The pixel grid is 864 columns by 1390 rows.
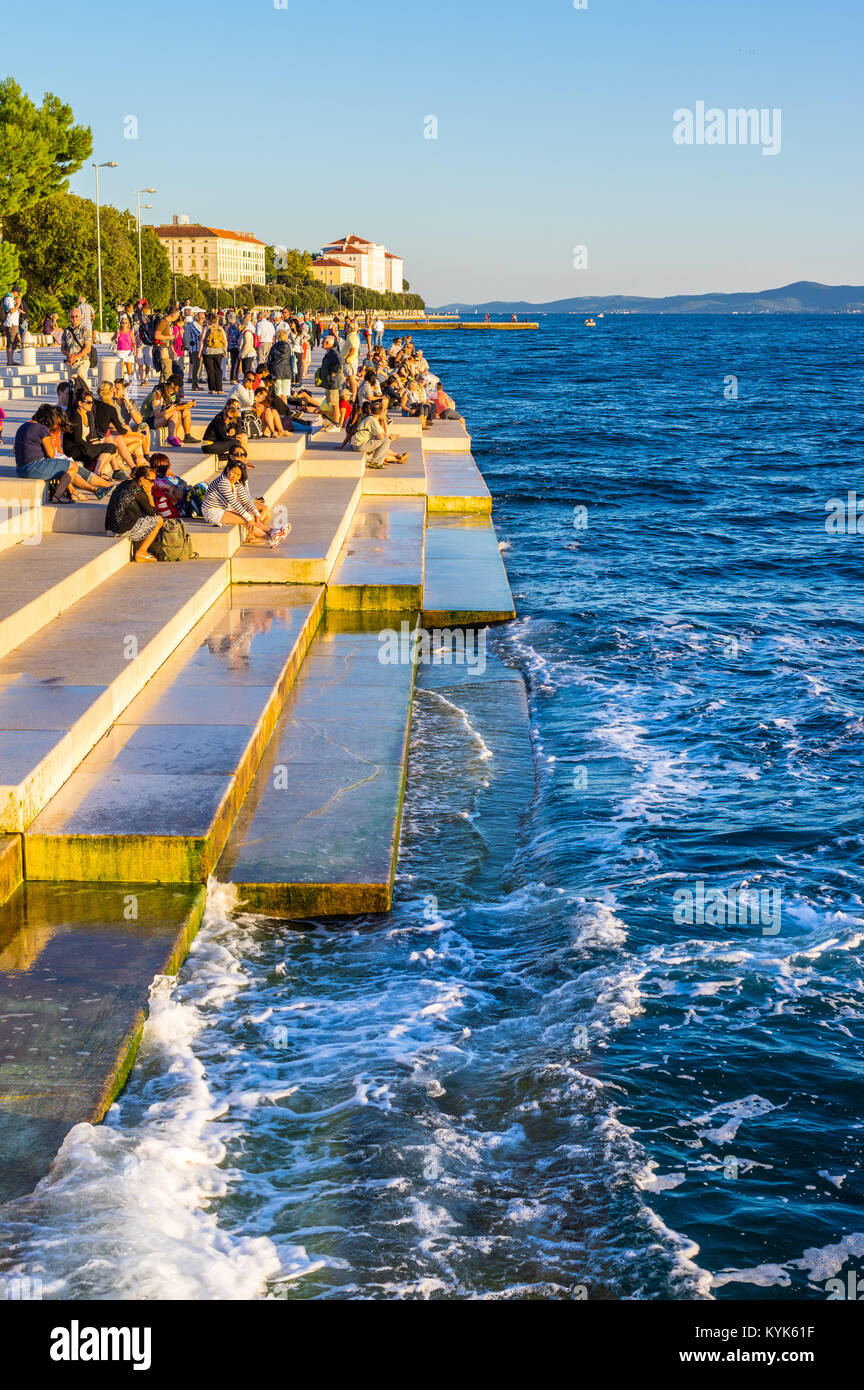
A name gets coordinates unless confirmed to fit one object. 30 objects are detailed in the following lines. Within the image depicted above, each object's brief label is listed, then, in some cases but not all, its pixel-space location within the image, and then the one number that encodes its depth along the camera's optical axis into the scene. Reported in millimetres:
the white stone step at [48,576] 10156
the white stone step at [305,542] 14438
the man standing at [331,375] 27672
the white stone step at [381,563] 14820
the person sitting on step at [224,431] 17344
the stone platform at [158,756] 6258
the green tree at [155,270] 90750
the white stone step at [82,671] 7649
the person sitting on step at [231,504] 14547
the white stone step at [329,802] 7840
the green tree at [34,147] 47188
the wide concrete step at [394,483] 22453
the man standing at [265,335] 30375
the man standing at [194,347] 29234
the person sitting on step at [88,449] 15406
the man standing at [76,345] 27359
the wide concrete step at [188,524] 13781
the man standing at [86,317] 29453
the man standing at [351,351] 29453
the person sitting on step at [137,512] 13297
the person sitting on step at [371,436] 22734
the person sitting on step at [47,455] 14570
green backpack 13562
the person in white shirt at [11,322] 30764
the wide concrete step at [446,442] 30797
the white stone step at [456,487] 23328
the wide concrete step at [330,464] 21250
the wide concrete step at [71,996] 5324
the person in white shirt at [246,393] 21328
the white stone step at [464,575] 15555
